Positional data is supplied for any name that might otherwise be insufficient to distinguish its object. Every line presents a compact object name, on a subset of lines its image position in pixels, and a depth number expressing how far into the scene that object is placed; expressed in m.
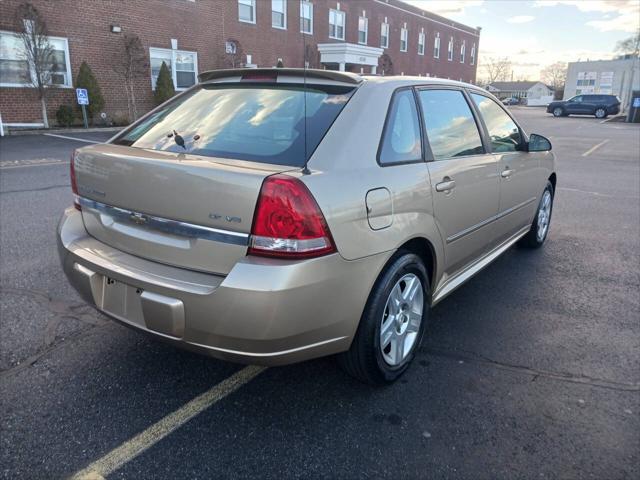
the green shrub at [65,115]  17.39
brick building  16.78
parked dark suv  37.44
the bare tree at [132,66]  18.94
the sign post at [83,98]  16.97
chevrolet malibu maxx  2.25
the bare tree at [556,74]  115.69
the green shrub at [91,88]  17.62
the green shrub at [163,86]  20.38
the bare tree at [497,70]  120.25
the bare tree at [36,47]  15.73
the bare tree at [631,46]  77.62
